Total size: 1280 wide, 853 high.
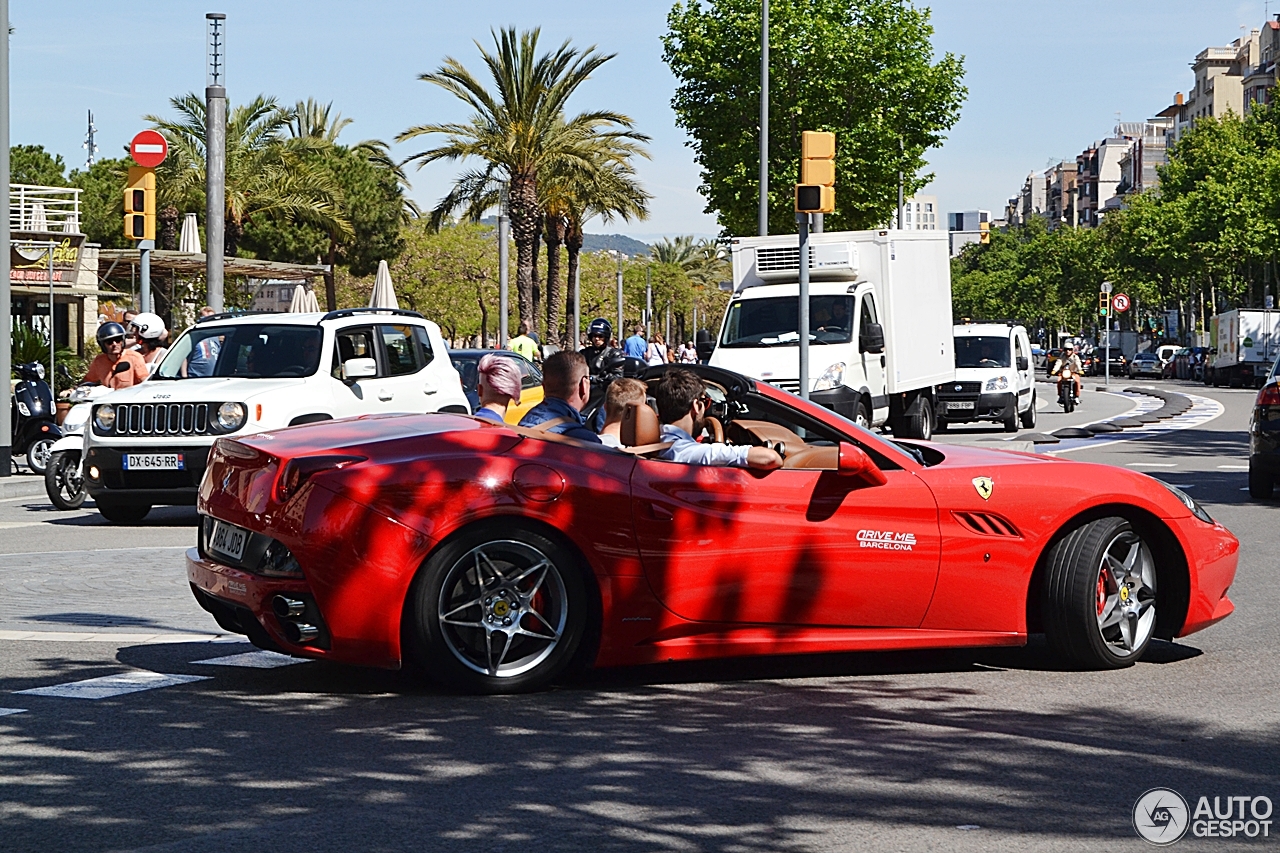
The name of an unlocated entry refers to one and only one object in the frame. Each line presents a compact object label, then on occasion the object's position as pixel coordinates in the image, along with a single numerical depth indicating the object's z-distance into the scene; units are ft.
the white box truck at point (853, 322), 70.59
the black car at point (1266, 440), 50.90
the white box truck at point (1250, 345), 208.13
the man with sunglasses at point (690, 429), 22.50
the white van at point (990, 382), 97.66
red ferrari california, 20.98
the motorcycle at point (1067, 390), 121.29
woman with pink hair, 29.78
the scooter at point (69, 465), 50.88
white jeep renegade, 45.24
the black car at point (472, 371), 66.90
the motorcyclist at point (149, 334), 56.65
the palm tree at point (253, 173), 153.79
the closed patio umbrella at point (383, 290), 119.75
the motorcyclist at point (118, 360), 53.67
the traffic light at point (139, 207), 64.75
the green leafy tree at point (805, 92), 146.41
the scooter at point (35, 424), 60.75
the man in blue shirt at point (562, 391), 26.61
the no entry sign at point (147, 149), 66.49
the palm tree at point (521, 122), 137.39
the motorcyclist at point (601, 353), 57.88
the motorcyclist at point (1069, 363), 120.88
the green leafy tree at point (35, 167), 215.51
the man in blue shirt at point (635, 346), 88.84
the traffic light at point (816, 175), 57.16
